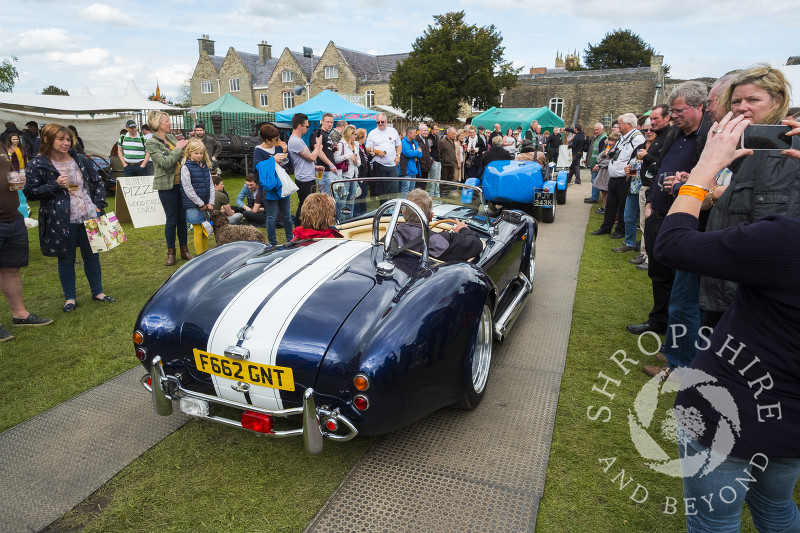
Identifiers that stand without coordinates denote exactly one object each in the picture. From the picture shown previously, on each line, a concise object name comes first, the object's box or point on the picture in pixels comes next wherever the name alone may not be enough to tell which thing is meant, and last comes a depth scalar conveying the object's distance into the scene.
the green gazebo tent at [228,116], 21.36
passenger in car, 3.73
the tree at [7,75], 43.28
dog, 5.07
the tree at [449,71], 34.56
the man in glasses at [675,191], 3.44
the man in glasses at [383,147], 9.32
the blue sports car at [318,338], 2.30
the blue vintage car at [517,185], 8.82
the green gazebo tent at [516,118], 21.70
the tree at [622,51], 58.28
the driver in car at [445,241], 3.56
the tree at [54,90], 53.20
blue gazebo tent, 17.31
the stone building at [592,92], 42.34
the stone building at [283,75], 43.00
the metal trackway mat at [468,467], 2.31
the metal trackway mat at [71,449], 2.42
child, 6.02
